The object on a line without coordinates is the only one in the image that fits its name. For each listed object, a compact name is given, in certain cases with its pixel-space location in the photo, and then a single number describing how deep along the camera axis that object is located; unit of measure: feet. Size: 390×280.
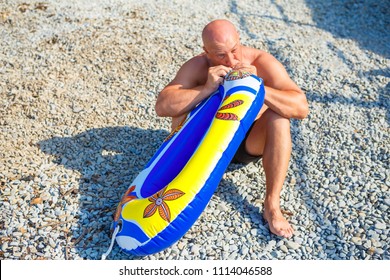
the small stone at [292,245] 10.36
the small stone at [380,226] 10.73
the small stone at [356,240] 10.41
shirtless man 10.82
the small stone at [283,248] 10.28
